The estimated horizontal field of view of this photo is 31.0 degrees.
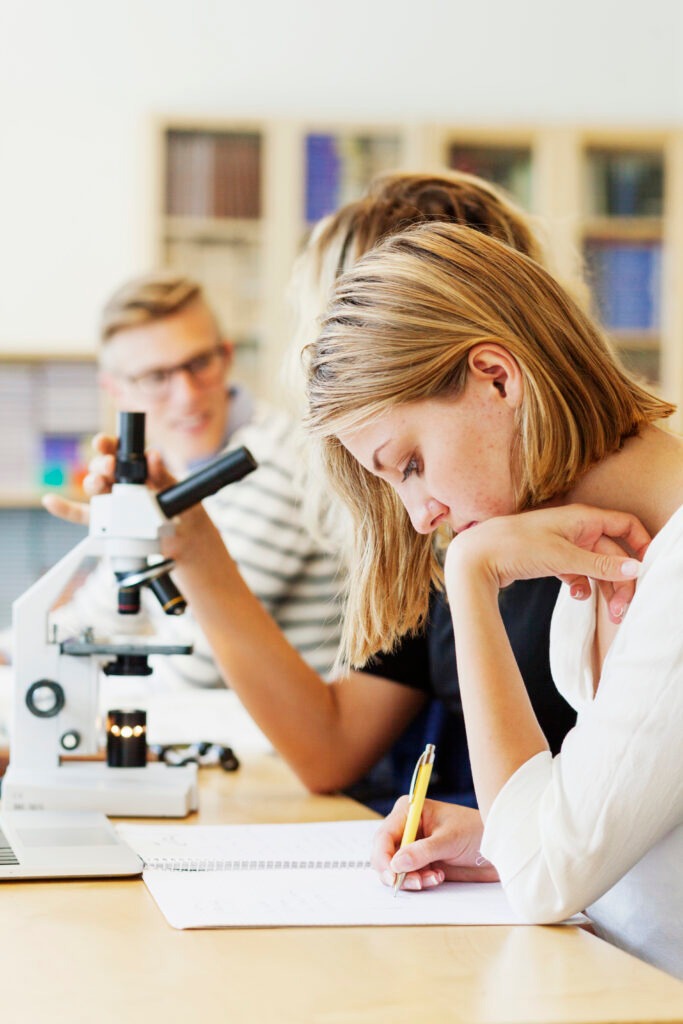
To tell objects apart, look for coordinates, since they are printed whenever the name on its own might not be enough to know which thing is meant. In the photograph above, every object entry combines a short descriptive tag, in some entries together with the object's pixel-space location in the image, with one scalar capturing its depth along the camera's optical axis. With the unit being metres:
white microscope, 1.38
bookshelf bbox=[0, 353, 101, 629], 4.00
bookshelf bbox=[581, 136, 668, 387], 3.96
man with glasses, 2.35
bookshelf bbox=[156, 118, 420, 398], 3.87
